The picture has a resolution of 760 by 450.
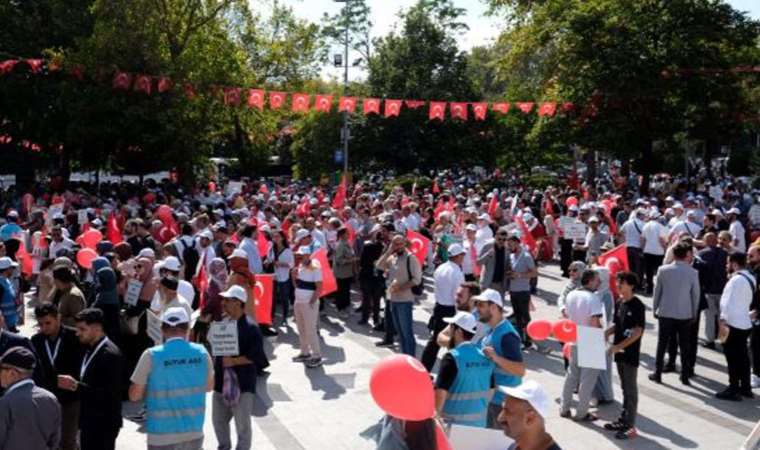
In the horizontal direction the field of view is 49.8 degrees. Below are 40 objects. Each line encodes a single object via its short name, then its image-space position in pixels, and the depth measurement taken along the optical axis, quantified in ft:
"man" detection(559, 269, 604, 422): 27.81
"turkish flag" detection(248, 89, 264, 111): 82.40
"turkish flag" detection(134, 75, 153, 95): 76.76
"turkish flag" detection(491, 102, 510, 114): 86.41
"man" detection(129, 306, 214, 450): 19.07
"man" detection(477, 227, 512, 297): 38.81
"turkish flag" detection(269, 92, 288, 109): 85.05
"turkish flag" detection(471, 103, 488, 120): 88.77
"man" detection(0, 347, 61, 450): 16.93
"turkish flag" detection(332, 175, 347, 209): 69.92
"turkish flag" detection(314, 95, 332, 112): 90.94
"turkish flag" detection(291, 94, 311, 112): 85.55
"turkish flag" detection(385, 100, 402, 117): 87.56
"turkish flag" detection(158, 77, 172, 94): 77.25
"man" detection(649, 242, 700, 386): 32.48
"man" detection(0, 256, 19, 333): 29.50
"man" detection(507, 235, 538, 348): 37.70
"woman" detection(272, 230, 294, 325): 44.09
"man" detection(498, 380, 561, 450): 12.39
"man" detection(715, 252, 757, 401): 31.38
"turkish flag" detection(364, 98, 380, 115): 88.58
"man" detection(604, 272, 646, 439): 27.07
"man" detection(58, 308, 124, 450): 20.30
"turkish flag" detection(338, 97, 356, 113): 89.92
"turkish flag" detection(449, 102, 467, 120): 90.75
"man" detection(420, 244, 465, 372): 32.99
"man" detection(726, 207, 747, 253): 49.01
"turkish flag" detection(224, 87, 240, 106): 80.43
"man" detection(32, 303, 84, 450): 21.20
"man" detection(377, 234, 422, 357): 35.35
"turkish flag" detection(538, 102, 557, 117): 90.02
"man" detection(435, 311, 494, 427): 18.98
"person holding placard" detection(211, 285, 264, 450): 22.57
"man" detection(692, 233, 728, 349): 38.04
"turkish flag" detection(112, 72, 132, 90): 75.72
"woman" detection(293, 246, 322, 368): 35.96
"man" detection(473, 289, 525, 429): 20.45
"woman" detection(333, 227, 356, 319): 46.47
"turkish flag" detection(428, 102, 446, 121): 92.58
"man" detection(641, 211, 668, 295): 50.03
